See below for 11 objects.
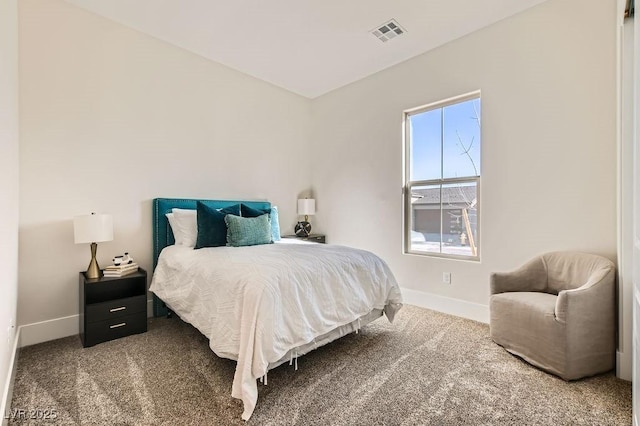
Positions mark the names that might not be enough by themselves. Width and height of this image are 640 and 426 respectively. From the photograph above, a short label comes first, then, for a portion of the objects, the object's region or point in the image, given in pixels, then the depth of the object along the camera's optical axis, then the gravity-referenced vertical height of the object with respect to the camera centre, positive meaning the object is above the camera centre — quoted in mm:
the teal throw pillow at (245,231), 2857 -195
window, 3152 +382
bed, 1645 -598
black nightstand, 2400 -814
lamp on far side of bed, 4389 -9
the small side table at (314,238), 4330 -395
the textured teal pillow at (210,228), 2828 -158
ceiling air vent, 2916 +1878
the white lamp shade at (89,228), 2426 -133
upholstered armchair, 1913 -776
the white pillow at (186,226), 2969 -151
